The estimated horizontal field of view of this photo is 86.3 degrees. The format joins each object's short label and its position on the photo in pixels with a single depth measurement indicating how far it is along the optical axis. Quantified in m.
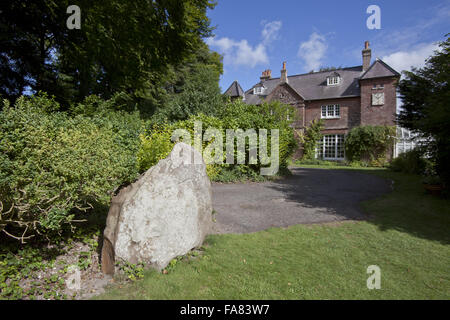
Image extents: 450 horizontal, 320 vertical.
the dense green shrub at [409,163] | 14.73
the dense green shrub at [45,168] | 3.28
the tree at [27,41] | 9.52
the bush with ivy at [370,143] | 21.69
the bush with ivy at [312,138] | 25.66
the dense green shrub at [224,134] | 8.09
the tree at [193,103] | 12.53
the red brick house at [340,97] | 22.80
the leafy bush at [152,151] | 8.00
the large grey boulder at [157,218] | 3.65
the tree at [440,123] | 6.78
